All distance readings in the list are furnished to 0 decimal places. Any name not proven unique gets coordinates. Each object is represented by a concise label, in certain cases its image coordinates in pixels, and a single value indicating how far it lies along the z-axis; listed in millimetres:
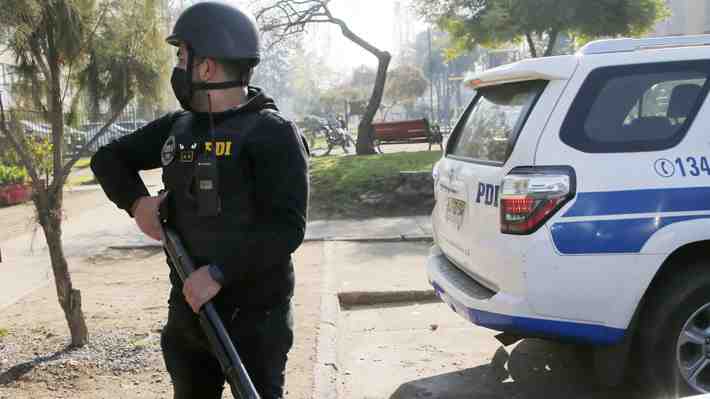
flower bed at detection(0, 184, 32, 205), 14273
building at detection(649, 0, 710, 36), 41219
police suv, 3484
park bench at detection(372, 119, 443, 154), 20750
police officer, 2197
